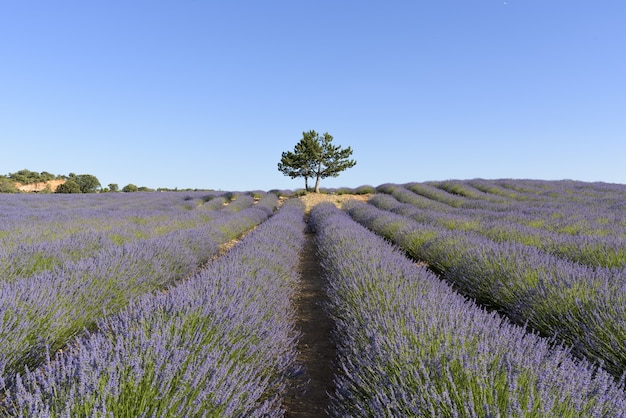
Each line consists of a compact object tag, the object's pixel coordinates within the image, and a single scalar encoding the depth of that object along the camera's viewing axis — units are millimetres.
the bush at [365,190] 22172
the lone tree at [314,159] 23656
